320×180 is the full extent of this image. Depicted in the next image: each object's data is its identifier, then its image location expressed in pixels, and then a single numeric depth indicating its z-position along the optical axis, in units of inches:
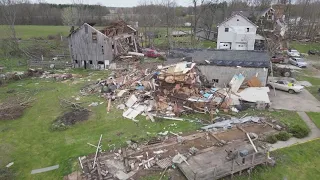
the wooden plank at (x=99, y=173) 514.9
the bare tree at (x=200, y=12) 1927.0
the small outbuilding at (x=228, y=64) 969.5
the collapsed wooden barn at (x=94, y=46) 1358.3
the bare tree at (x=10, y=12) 1676.9
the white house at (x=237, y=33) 1665.8
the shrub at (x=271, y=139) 641.6
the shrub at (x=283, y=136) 651.5
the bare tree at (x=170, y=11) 2518.0
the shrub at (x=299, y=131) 666.8
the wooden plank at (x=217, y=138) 630.2
